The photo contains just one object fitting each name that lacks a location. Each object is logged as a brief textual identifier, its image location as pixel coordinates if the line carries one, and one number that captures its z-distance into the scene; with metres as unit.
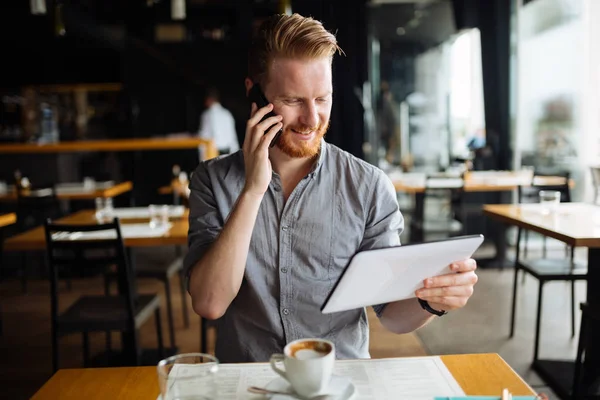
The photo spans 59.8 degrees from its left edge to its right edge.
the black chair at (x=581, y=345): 2.32
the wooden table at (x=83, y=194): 4.92
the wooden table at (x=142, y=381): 0.98
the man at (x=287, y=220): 1.28
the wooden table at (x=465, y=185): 4.65
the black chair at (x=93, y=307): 2.35
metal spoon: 0.86
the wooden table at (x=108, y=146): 6.10
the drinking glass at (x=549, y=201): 3.00
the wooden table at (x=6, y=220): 3.49
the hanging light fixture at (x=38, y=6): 5.34
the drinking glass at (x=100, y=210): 3.21
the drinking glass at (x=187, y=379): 0.80
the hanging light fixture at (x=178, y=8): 5.52
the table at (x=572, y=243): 2.36
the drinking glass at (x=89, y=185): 5.28
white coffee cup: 0.82
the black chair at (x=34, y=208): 4.34
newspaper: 0.95
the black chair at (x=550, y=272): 2.92
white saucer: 0.87
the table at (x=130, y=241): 2.61
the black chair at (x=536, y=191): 3.80
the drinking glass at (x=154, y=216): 2.88
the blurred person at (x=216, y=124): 8.36
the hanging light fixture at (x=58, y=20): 5.30
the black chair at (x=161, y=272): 3.11
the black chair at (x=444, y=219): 4.64
